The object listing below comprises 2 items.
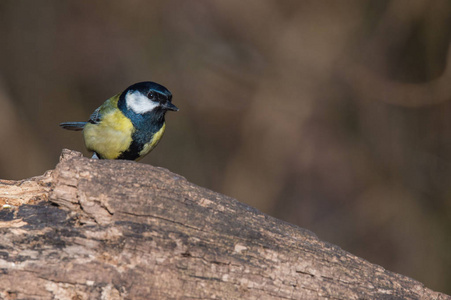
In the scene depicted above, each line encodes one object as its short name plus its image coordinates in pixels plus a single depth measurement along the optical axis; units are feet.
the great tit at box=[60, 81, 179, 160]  15.19
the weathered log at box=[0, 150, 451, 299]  14.73
